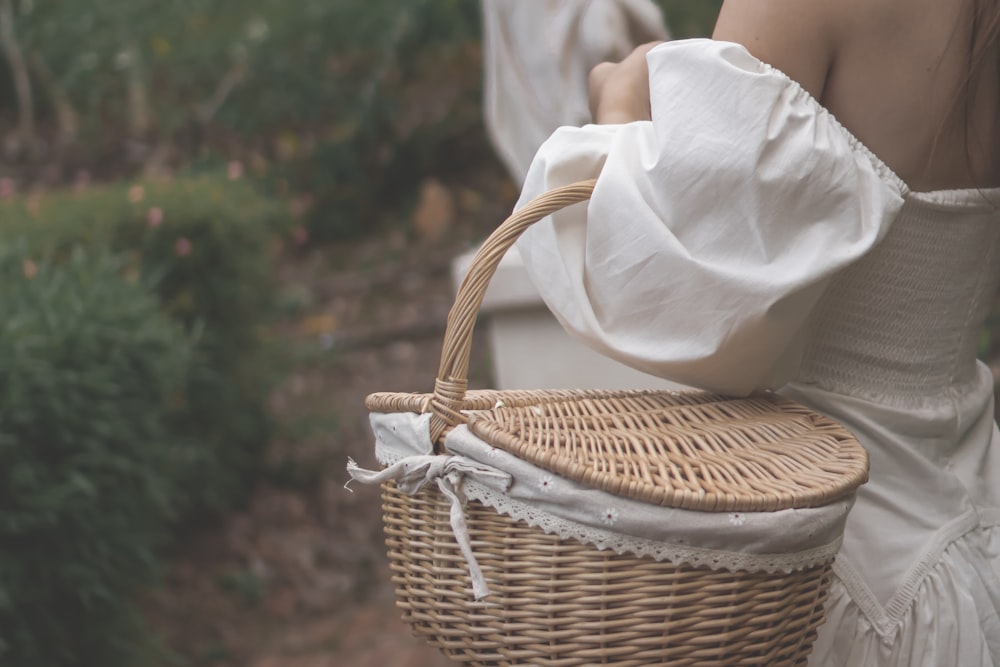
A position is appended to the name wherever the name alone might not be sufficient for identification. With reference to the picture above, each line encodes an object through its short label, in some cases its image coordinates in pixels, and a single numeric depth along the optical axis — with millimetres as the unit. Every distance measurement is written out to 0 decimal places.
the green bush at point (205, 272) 4469
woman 1444
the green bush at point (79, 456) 2947
